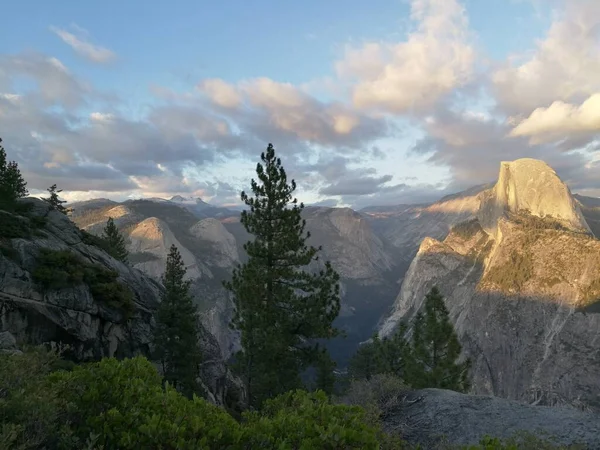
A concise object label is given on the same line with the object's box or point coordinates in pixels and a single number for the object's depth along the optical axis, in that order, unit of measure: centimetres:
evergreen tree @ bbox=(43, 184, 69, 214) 5939
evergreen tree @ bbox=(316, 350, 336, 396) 4334
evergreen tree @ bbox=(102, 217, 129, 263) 5725
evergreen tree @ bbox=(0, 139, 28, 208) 3174
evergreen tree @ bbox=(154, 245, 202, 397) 2961
